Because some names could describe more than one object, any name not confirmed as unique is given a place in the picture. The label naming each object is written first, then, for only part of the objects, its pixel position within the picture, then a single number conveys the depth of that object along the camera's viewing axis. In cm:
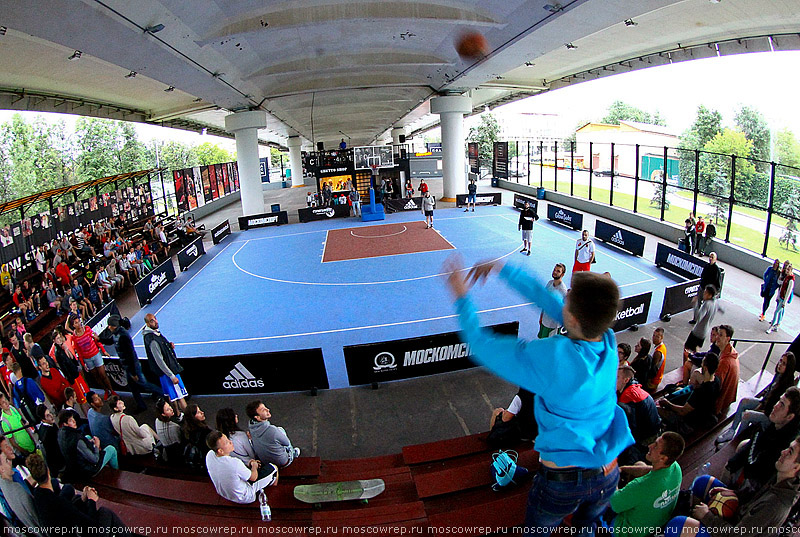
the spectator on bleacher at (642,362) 800
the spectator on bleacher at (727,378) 662
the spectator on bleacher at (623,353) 745
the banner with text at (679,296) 1237
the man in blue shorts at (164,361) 849
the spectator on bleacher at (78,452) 593
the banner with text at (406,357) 960
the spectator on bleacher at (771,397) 570
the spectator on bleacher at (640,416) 559
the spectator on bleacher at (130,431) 693
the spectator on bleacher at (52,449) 624
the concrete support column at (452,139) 3272
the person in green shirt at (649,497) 379
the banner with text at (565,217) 2352
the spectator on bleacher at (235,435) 552
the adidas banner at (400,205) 3231
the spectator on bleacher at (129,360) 908
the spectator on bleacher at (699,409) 626
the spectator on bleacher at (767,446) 447
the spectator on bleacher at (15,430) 687
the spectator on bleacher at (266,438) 578
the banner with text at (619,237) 1878
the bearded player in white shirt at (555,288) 932
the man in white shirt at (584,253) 1415
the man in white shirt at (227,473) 482
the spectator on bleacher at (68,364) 935
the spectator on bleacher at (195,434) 626
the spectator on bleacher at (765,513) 369
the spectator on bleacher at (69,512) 412
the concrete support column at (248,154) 3020
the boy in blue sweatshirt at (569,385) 231
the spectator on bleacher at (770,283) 1165
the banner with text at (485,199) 3216
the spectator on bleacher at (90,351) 983
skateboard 501
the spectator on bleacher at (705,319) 935
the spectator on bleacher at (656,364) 822
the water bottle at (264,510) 471
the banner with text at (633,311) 1158
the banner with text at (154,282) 1642
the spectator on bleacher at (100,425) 675
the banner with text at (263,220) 3027
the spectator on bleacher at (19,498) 446
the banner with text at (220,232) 2638
